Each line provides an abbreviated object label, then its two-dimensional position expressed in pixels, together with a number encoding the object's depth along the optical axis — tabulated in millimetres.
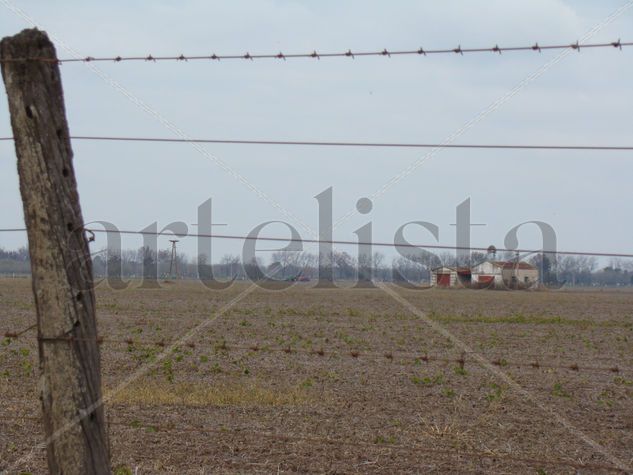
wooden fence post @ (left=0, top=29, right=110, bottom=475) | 8445
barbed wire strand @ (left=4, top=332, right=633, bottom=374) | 8602
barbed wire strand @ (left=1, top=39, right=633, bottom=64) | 9523
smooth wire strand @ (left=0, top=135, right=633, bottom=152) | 10341
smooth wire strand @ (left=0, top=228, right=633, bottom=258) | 10648
